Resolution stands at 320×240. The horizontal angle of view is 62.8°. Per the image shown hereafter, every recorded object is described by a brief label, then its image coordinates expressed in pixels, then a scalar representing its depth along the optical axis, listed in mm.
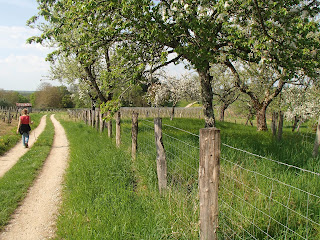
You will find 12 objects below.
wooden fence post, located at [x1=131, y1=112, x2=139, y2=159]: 7043
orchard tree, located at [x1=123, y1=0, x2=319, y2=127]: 7277
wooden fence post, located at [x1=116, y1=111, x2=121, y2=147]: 8836
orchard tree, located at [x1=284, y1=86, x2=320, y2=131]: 20484
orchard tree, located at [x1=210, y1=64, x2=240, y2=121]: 29384
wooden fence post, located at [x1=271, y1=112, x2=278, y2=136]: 12656
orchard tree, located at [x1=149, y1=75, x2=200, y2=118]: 37353
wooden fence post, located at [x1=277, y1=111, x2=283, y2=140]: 10477
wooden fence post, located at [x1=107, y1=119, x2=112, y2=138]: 10920
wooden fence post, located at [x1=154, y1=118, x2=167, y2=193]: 4953
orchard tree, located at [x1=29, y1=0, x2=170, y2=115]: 7645
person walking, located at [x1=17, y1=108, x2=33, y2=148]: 12758
